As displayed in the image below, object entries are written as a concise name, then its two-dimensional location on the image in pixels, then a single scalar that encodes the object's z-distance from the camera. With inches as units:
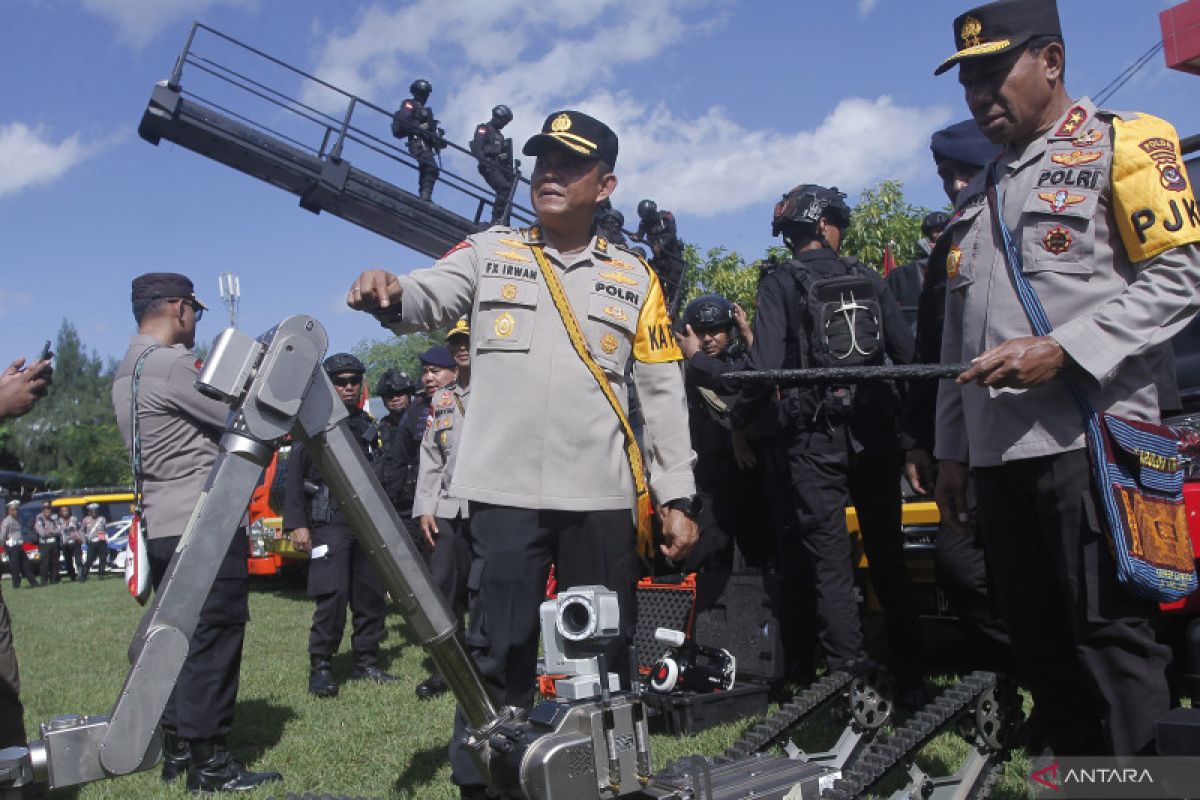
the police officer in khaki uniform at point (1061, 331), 94.8
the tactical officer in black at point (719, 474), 245.0
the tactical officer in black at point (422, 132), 536.1
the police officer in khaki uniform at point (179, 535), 177.3
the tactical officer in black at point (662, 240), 541.3
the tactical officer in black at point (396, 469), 304.7
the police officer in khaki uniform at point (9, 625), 129.4
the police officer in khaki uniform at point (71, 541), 1041.5
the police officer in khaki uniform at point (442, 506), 257.9
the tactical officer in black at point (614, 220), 453.7
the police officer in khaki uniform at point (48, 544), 995.9
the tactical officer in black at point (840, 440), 187.0
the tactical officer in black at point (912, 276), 267.9
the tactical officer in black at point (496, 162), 544.4
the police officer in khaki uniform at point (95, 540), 1023.9
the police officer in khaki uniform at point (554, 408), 123.3
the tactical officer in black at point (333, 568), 265.6
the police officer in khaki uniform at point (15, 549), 973.2
